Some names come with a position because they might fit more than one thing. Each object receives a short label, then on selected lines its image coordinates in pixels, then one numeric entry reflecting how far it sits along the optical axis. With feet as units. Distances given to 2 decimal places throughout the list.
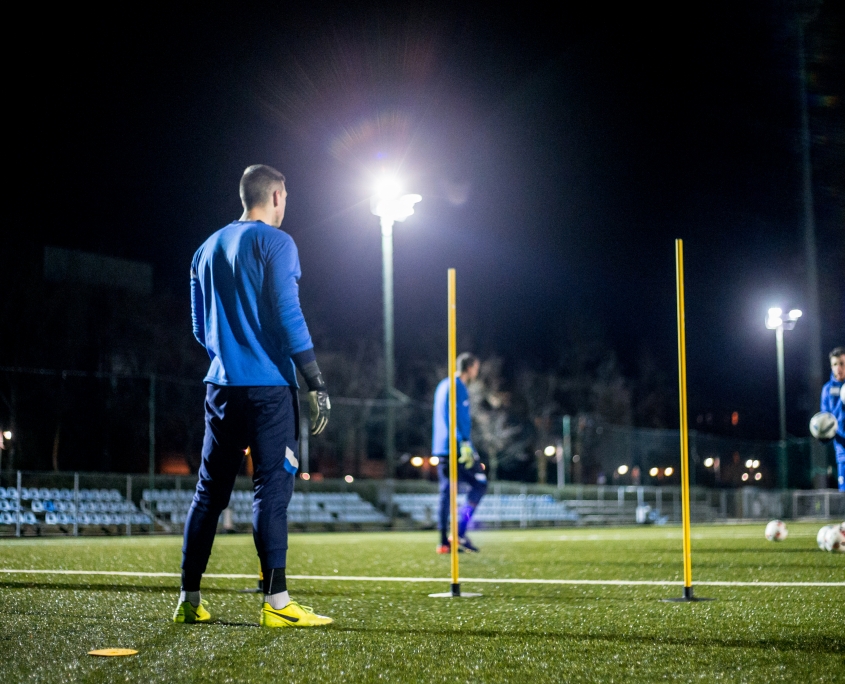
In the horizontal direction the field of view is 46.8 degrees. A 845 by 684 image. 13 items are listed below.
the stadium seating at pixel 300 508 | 61.16
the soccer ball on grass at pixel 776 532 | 41.17
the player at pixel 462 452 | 33.91
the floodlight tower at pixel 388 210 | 59.21
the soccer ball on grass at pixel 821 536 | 33.78
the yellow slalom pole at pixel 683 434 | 17.17
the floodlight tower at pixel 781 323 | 105.81
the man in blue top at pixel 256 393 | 14.15
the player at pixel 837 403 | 37.19
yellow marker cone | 11.18
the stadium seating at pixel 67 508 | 52.85
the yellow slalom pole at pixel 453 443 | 18.04
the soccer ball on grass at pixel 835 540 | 32.73
